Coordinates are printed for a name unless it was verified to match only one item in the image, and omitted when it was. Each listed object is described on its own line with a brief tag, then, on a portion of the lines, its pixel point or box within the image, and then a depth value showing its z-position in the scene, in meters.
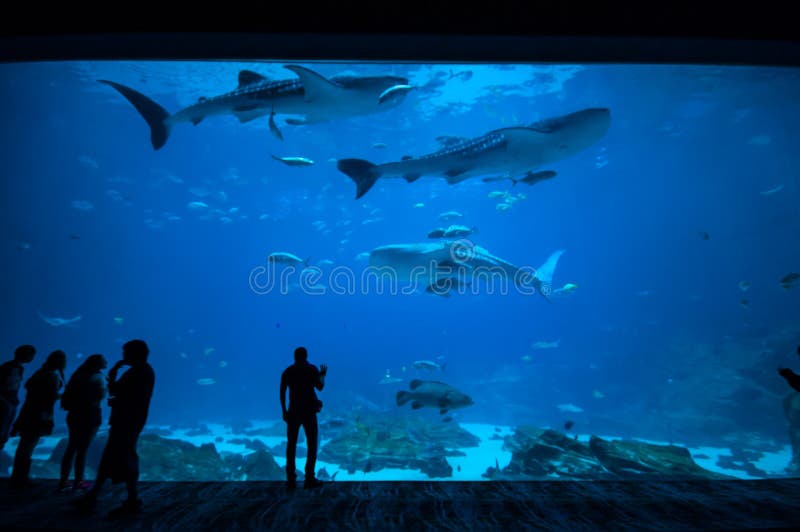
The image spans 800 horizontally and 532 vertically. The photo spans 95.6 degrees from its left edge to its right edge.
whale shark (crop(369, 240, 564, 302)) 8.12
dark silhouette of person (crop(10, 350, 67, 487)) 4.02
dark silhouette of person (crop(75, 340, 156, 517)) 3.20
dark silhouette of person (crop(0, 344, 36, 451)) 4.06
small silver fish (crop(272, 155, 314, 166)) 8.66
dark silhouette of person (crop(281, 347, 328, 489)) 4.19
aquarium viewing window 5.75
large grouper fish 6.69
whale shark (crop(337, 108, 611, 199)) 5.16
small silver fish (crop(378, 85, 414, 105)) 5.20
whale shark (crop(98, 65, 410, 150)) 5.10
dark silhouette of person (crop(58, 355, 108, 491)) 3.87
